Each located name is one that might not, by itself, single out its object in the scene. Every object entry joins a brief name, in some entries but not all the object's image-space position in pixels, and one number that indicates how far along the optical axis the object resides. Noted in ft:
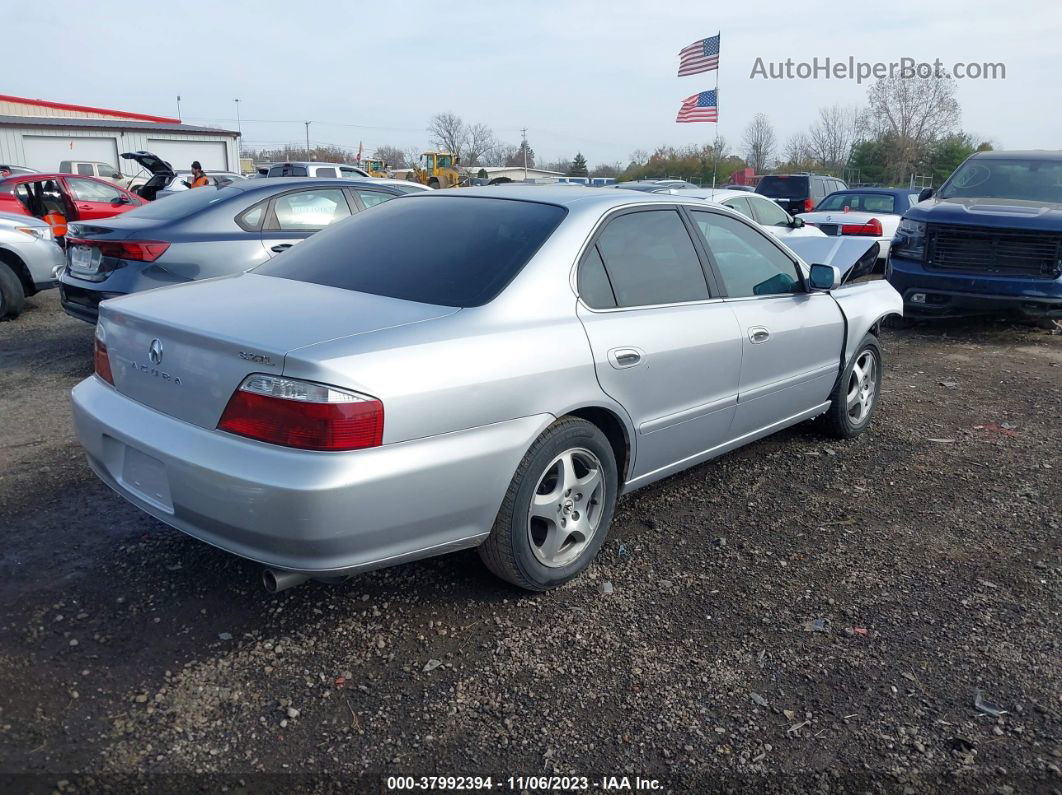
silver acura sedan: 8.41
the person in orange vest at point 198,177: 59.72
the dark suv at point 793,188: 57.82
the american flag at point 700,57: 60.18
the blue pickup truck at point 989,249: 26.61
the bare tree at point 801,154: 195.07
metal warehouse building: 127.85
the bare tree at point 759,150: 197.16
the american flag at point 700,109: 62.02
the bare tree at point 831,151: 189.88
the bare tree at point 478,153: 265.75
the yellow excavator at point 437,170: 113.29
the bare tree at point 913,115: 155.02
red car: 43.86
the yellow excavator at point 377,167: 148.50
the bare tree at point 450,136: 264.52
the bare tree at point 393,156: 279.61
